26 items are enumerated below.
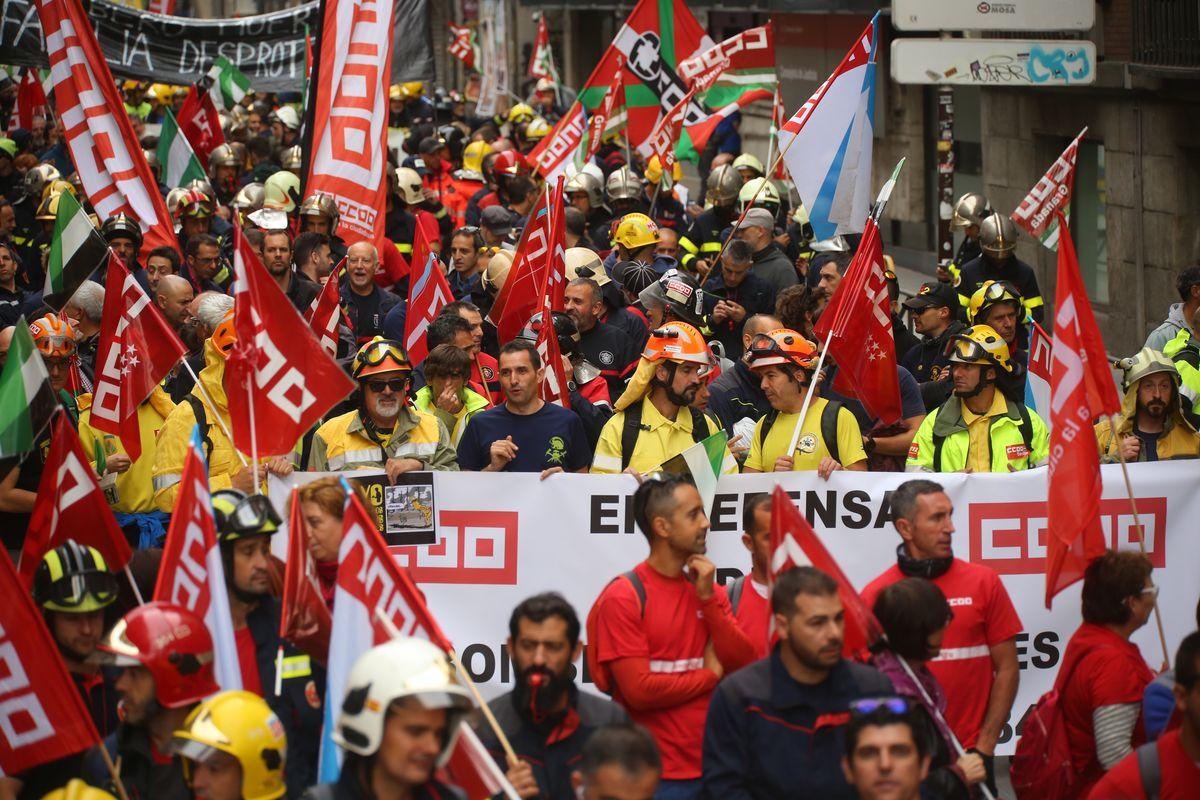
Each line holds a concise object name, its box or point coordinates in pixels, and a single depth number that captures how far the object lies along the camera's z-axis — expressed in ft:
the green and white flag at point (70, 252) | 61.21
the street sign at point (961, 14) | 79.41
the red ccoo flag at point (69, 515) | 41.96
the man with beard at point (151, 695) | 32.73
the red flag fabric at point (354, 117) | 76.84
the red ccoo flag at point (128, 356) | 53.11
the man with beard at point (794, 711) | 31.81
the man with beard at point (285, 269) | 72.54
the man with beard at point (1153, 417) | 52.54
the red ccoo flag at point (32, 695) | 33.88
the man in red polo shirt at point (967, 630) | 39.88
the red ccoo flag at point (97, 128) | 78.59
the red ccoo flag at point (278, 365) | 44.93
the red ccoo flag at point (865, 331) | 54.60
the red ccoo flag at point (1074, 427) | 42.27
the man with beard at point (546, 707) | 32.86
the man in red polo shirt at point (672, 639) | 36.96
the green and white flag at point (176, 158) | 107.55
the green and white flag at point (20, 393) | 43.21
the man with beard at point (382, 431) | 51.06
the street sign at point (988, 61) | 78.18
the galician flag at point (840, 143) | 73.25
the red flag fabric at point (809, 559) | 34.88
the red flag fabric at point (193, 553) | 35.73
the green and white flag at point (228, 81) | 128.16
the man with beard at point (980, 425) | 51.67
